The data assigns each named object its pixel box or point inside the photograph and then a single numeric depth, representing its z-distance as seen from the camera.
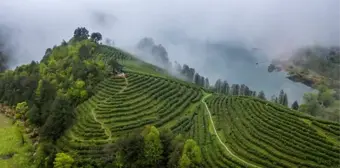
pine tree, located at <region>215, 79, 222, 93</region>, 122.90
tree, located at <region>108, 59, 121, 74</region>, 94.11
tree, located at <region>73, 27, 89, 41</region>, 148.00
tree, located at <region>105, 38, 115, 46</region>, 181.12
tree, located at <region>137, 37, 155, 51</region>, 179.00
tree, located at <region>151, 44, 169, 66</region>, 170.26
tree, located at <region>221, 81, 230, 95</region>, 120.68
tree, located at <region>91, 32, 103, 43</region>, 146.44
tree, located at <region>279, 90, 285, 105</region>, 109.28
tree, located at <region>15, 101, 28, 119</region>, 87.56
